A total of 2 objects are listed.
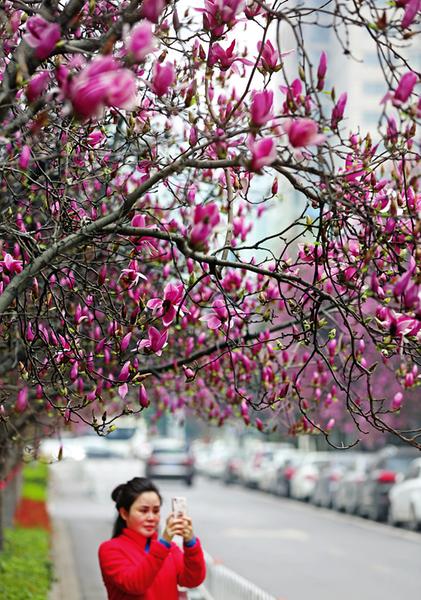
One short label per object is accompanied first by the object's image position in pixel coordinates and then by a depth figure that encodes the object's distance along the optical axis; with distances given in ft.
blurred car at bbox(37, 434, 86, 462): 154.95
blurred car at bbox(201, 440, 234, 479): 184.55
